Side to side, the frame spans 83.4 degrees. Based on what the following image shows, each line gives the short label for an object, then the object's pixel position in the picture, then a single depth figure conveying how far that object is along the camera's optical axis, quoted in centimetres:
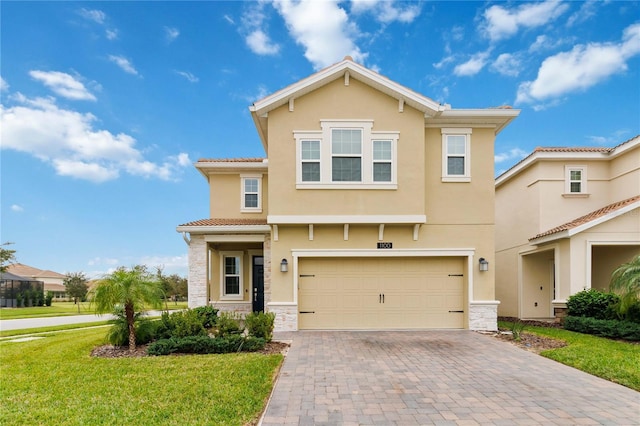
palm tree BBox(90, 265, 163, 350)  822
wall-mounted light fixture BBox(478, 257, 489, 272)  1125
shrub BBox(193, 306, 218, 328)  1094
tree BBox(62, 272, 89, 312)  3419
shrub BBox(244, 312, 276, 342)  884
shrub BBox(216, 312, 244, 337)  867
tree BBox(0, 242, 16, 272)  2828
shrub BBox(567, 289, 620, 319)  1068
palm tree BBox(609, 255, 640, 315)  952
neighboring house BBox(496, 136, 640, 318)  1195
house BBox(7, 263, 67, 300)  4693
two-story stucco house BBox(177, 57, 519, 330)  1100
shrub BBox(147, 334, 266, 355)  807
